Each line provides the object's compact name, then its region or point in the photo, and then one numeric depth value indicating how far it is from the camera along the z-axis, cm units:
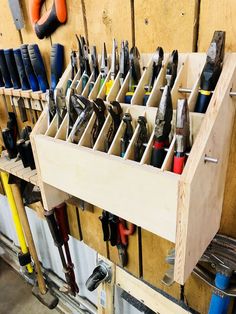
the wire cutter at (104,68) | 67
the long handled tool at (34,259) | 128
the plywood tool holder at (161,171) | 45
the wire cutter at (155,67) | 58
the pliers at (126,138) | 56
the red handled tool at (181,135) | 44
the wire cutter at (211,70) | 46
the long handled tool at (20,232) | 136
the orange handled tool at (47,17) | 77
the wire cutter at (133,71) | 60
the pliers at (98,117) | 59
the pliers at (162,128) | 46
